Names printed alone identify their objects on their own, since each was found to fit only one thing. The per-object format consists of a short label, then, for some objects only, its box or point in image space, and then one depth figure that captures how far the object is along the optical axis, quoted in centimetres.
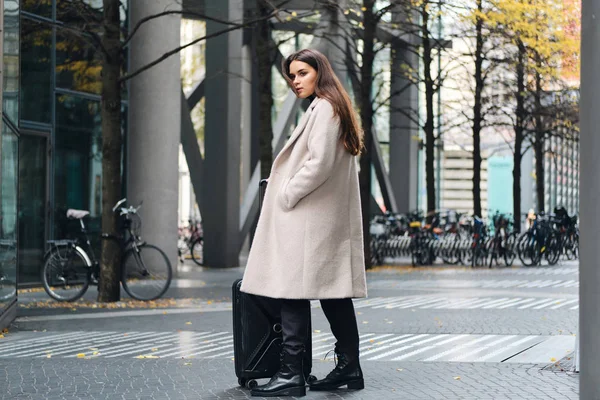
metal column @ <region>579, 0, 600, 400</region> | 402
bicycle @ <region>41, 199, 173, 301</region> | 1394
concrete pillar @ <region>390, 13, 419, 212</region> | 3656
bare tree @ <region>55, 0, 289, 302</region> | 1365
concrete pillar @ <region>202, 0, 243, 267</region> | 2266
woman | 627
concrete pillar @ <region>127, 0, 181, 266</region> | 1903
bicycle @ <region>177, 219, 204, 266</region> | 2456
